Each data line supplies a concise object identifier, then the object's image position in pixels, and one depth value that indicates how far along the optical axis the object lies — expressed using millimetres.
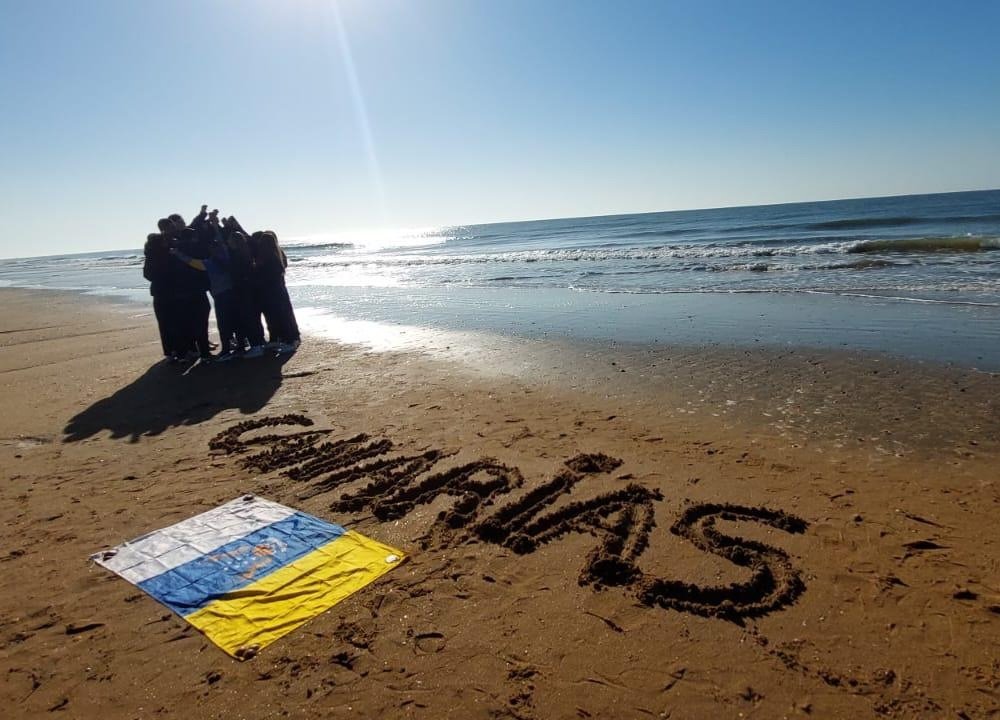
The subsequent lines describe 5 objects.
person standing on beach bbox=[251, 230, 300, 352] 10094
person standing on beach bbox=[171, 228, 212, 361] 9391
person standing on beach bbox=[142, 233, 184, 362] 9062
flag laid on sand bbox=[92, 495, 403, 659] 2975
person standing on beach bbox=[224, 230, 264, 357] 9766
